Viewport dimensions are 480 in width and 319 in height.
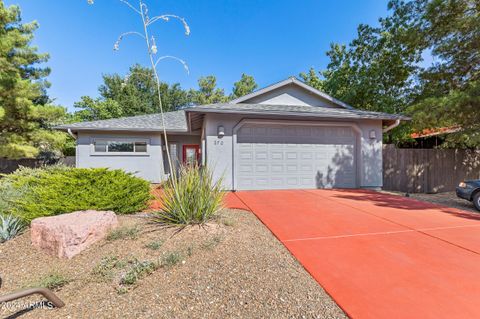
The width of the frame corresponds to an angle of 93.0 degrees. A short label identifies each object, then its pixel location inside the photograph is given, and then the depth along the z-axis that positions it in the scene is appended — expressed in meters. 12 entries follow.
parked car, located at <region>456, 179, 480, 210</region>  7.10
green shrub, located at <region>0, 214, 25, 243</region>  4.18
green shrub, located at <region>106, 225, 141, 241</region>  3.81
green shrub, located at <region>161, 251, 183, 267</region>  2.97
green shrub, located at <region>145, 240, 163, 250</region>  3.40
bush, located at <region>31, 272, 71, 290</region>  2.72
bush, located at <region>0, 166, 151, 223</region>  4.43
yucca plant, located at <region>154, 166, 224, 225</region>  4.00
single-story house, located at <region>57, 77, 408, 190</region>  8.59
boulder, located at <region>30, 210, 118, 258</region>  3.54
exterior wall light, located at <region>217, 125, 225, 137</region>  8.45
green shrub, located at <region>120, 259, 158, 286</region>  2.67
